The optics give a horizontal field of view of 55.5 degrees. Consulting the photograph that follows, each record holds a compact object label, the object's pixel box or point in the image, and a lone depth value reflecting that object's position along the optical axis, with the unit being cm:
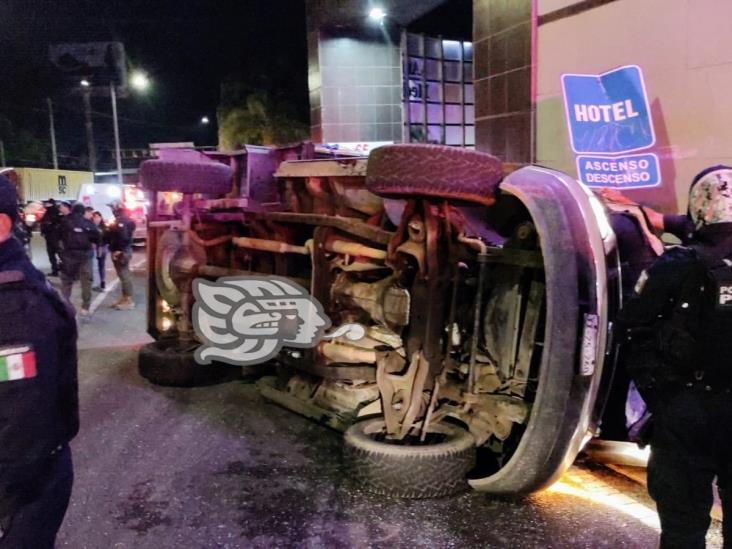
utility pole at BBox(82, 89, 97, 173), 3366
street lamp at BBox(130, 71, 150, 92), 3619
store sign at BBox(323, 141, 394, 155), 1452
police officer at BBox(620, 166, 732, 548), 246
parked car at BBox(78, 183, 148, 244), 2728
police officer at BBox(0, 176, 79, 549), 216
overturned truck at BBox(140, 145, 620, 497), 305
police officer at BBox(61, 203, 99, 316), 972
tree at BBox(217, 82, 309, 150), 2097
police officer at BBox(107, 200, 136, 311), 1082
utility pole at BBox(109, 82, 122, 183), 3085
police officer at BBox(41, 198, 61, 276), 1399
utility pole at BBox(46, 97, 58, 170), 3844
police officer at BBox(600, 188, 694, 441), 346
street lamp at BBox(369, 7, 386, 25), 1402
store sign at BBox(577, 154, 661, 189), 652
